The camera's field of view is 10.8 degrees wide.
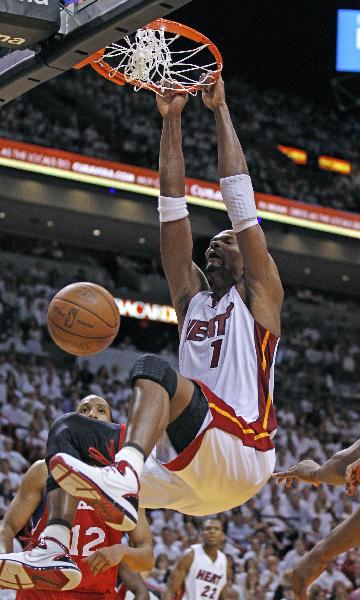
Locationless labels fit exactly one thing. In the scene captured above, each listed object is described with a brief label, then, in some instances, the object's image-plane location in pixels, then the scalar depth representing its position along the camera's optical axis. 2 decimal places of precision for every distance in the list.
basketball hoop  10.25
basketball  9.02
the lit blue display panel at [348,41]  39.27
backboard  8.69
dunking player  7.77
